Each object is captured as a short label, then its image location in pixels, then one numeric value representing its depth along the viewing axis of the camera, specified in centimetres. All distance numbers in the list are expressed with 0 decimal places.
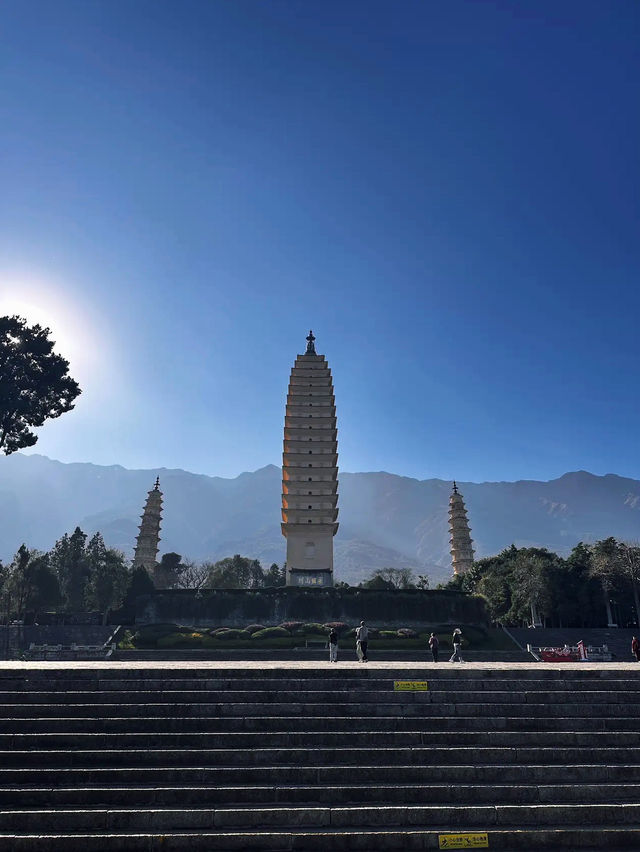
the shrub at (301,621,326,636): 4054
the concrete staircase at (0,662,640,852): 883
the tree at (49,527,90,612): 5900
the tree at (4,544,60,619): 5241
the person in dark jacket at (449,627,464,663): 2209
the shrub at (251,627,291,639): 3931
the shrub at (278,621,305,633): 4069
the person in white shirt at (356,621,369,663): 1933
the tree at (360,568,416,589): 10128
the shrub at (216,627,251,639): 3994
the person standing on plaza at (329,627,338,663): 1983
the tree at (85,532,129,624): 5559
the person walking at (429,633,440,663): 2095
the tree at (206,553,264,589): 6906
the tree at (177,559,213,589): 7589
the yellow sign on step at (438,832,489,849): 866
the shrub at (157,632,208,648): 3841
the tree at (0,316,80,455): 3431
